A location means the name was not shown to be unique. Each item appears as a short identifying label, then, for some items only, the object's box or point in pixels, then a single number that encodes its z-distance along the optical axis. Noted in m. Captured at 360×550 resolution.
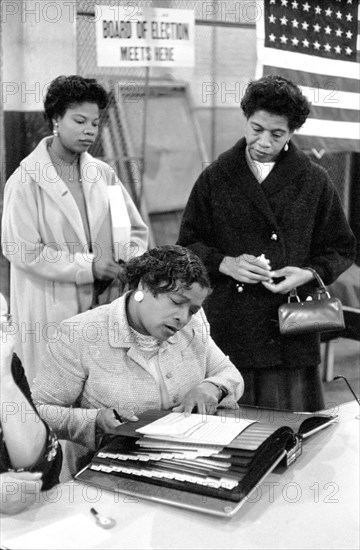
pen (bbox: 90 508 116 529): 1.64
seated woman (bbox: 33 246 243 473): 2.12
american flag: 4.07
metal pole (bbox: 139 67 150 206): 5.13
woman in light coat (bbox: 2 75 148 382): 2.83
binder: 1.70
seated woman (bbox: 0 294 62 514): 1.68
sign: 3.43
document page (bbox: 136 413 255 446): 1.86
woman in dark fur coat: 2.88
